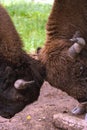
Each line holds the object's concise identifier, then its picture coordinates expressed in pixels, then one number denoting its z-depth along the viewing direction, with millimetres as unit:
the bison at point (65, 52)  8231
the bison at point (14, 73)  7848
